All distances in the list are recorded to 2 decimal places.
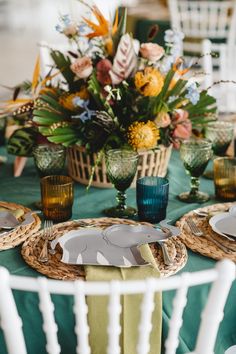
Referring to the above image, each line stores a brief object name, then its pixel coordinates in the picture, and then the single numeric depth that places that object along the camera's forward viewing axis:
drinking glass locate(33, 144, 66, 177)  1.57
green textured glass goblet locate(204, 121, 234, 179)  1.78
